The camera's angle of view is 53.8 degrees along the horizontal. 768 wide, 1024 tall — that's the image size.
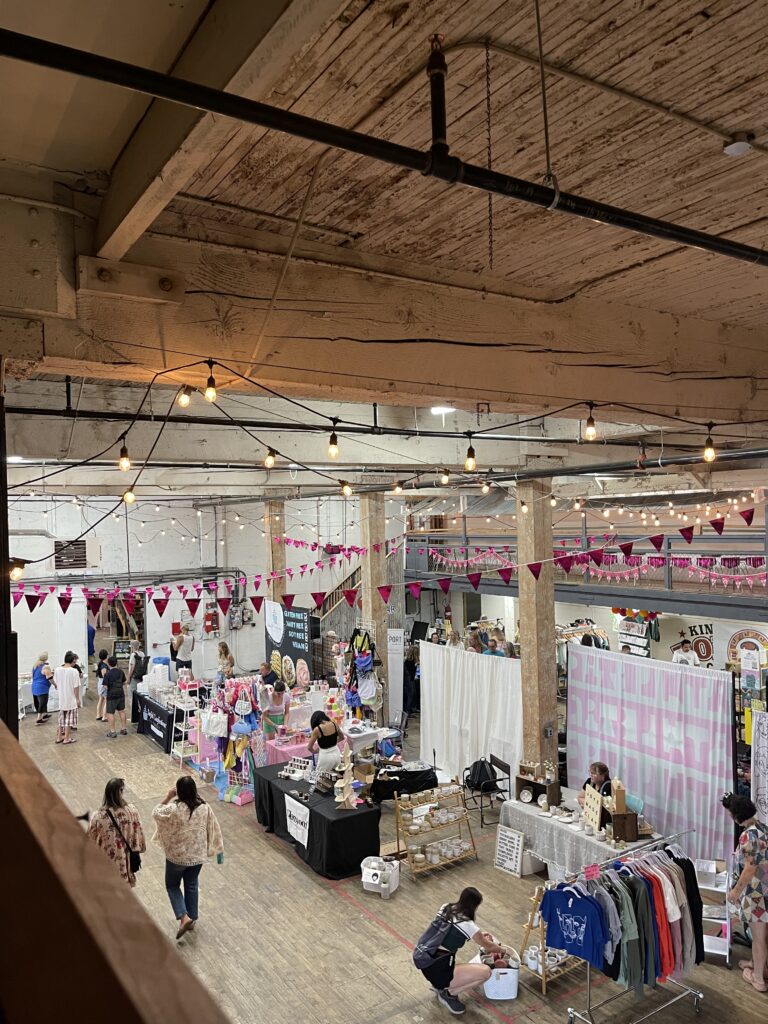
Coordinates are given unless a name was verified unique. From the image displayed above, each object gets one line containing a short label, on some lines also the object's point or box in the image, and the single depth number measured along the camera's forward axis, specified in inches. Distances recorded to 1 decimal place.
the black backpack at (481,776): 370.0
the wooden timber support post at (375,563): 483.5
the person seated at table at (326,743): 324.2
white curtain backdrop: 376.5
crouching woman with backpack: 200.7
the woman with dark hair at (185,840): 230.5
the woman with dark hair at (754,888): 215.5
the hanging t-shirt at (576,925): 191.0
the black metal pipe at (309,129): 46.6
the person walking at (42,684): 517.0
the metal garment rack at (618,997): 193.5
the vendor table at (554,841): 262.1
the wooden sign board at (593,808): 264.8
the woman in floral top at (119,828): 212.8
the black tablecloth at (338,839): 282.4
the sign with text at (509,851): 289.0
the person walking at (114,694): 493.4
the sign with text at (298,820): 295.9
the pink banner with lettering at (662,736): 297.0
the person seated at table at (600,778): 278.1
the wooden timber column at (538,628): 357.1
